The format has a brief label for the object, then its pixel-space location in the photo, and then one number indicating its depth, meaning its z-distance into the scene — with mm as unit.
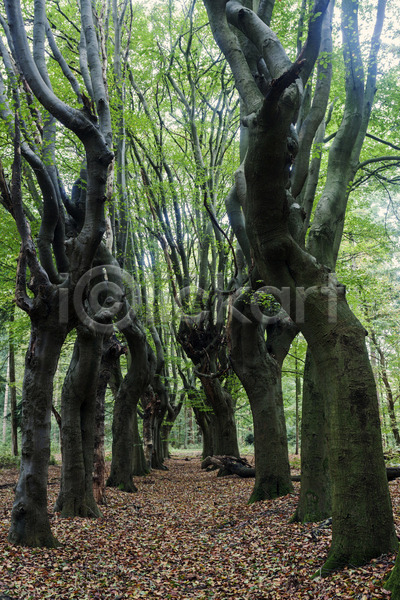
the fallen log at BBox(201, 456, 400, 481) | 14977
